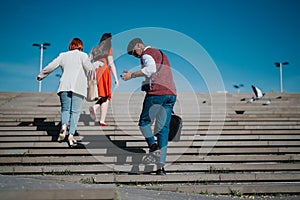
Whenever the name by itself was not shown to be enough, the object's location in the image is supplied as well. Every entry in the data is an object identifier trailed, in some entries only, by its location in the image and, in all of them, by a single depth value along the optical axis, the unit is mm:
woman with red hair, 5340
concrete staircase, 4512
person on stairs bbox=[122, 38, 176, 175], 4508
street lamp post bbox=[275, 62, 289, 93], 38303
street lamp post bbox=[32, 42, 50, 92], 34075
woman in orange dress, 6328
